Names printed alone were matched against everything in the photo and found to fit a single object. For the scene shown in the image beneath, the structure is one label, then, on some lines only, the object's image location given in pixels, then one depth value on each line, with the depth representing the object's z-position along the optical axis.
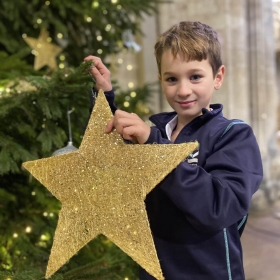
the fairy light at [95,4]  1.37
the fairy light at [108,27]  1.55
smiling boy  0.56
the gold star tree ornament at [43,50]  1.43
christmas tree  0.95
